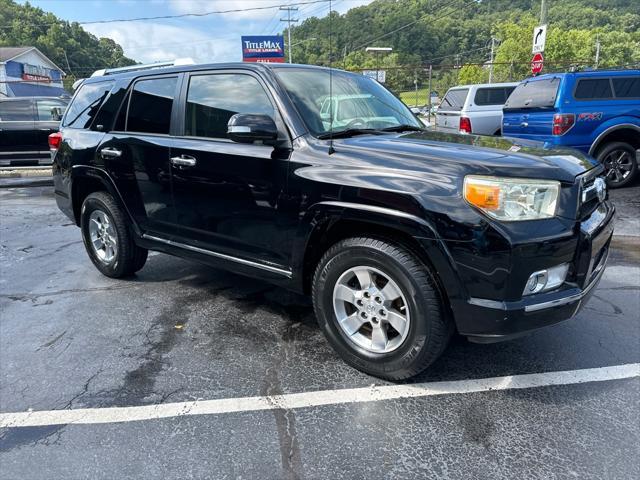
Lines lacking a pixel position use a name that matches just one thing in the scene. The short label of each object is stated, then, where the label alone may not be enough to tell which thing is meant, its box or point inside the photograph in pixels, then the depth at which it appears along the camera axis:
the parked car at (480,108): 11.71
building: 51.56
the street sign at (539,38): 14.90
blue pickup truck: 8.10
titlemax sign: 35.50
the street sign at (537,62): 15.39
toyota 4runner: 2.43
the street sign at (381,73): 18.88
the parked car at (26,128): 11.78
